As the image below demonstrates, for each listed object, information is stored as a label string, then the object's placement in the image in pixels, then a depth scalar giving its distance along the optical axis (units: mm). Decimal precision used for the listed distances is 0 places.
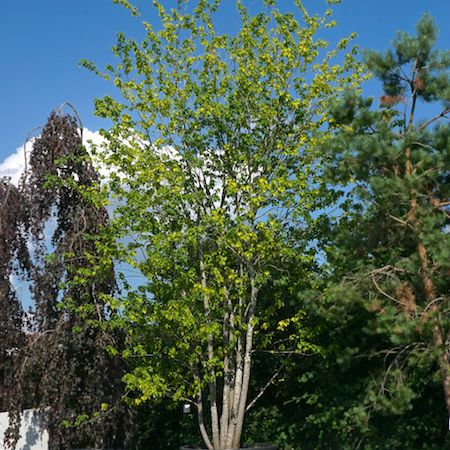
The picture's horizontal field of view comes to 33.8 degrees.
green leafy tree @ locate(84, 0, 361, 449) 10117
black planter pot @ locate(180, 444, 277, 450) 10047
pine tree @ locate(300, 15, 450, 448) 8273
